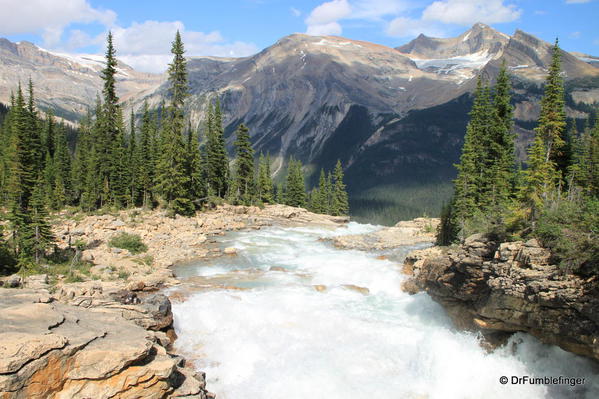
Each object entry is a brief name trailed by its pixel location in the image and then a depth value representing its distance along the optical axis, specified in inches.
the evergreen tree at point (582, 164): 1233.9
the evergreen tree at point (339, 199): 3129.9
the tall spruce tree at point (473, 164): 1362.0
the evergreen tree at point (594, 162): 1053.2
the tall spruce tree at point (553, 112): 1063.0
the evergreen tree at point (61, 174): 2021.8
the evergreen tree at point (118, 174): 1957.4
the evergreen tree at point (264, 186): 2824.8
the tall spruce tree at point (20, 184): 928.3
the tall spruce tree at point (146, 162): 1977.1
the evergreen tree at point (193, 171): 1948.8
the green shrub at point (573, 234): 458.9
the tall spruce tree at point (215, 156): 2479.1
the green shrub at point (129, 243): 1162.0
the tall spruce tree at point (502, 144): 1347.9
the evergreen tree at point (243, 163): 2532.0
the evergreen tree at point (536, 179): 641.9
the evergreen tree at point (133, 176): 1979.6
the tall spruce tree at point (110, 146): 1883.6
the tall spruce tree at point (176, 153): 1791.3
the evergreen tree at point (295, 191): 3235.7
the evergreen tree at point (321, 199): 3198.8
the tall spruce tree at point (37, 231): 925.8
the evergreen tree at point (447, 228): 1491.1
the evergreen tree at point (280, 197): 3361.2
